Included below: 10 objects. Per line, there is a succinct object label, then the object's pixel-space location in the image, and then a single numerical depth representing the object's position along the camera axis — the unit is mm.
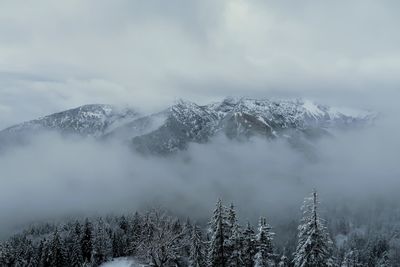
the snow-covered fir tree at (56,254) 107688
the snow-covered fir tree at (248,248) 53531
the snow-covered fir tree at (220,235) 53375
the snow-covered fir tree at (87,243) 117081
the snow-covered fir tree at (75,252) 116056
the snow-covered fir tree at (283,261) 66938
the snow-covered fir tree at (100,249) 116562
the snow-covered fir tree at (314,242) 40594
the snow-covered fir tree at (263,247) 50625
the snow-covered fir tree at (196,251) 88250
